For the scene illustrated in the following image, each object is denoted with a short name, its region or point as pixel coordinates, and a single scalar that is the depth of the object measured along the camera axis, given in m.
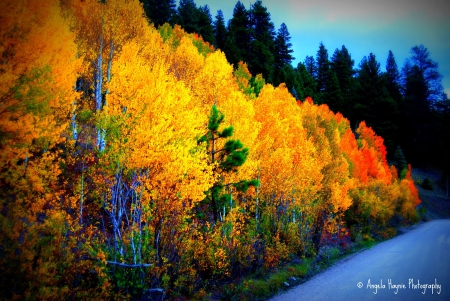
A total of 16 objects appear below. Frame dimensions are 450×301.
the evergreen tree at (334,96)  60.41
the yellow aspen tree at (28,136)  6.20
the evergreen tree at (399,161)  52.78
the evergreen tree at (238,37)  45.16
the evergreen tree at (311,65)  79.74
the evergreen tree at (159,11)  43.72
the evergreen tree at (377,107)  58.50
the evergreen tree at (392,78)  68.00
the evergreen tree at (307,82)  54.88
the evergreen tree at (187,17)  45.72
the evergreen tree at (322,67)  69.26
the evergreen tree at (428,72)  61.72
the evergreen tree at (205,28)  47.08
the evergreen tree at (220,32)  52.91
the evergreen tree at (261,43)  48.44
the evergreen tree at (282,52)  54.54
